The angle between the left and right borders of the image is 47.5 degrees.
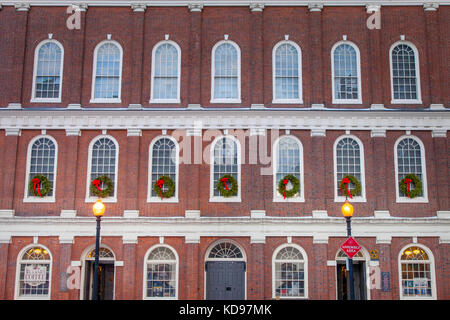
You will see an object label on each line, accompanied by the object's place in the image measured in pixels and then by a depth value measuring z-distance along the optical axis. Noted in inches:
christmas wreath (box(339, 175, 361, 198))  928.3
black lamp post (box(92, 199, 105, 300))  714.8
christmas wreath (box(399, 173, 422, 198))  924.0
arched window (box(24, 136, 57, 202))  944.9
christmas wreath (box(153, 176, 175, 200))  927.7
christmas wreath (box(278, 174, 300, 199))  927.0
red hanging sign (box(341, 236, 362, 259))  697.0
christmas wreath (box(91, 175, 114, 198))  925.8
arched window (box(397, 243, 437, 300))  900.6
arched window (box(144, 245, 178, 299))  908.0
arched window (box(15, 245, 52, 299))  908.0
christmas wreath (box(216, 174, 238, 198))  927.0
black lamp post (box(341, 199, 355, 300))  700.7
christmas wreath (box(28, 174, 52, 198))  934.4
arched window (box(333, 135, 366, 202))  943.0
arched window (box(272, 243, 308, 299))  904.9
